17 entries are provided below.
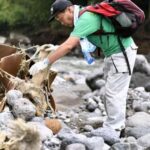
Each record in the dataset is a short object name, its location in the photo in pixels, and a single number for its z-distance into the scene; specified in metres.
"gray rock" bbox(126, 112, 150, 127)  7.89
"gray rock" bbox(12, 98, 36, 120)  7.35
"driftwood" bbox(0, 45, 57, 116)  7.91
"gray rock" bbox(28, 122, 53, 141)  6.47
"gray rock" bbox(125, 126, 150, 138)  7.26
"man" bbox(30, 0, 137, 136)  6.42
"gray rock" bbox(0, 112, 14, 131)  6.48
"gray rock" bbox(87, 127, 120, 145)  6.43
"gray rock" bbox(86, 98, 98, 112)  10.41
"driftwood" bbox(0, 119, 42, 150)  4.94
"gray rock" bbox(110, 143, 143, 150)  5.96
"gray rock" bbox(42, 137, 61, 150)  6.18
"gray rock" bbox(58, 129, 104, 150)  5.91
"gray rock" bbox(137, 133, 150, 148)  6.50
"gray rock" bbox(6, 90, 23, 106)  7.58
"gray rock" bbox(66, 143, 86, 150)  5.73
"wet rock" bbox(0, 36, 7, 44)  30.58
